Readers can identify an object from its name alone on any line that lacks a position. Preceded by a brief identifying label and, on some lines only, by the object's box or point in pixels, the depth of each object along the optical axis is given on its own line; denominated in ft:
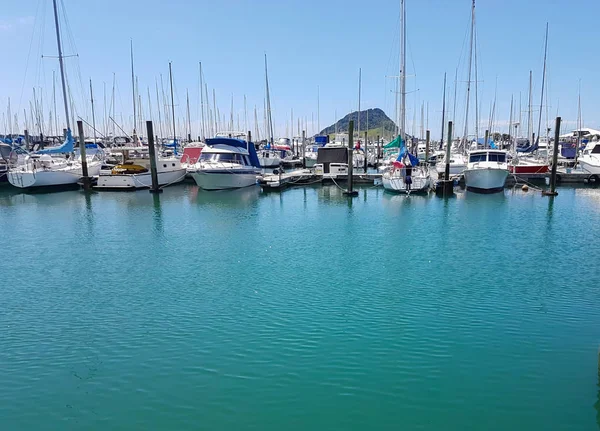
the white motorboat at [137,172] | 133.59
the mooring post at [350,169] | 117.07
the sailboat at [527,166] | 146.59
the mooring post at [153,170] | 126.21
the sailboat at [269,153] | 190.29
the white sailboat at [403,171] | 121.60
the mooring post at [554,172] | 115.24
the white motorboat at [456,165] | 153.48
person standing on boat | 119.14
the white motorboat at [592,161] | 139.23
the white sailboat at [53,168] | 129.39
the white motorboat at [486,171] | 120.98
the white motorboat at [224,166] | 130.93
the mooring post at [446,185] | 119.34
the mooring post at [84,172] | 131.34
